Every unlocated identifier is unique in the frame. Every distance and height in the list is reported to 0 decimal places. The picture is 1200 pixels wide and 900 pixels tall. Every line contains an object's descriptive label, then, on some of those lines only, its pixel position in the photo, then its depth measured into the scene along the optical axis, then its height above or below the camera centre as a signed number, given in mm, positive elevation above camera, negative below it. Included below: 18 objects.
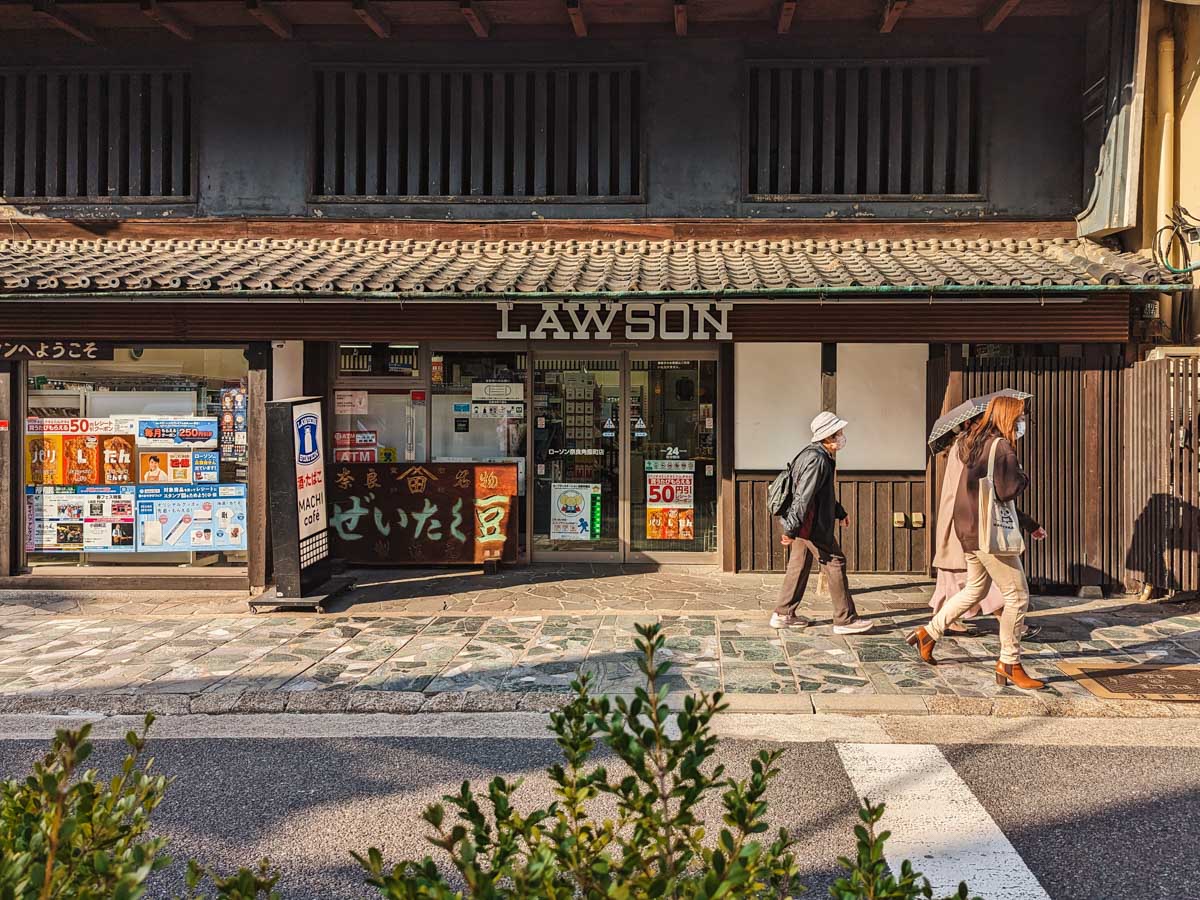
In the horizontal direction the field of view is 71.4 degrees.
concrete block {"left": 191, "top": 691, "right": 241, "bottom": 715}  6125 -1897
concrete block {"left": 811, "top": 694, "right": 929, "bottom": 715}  6031 -1853
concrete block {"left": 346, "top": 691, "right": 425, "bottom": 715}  6188 -1898
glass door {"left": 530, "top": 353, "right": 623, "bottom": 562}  11078 +31
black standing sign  8766 -499
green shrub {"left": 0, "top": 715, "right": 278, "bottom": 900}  1812 -942
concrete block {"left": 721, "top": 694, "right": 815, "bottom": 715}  6074 -1861
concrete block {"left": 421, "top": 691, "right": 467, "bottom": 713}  6184 -1897
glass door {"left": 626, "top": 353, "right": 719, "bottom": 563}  10922 -96
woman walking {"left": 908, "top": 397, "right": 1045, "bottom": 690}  6258 -528
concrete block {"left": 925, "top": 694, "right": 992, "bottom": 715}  6043 -1855
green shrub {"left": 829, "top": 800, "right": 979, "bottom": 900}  1909 -1001
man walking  7730 -596
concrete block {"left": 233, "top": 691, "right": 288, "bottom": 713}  6168 -1897
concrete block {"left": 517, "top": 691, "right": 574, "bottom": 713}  6133 -1870
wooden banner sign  10680 -810
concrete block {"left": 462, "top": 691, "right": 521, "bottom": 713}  6168 -1888
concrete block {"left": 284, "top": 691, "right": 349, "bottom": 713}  6188 -1897
